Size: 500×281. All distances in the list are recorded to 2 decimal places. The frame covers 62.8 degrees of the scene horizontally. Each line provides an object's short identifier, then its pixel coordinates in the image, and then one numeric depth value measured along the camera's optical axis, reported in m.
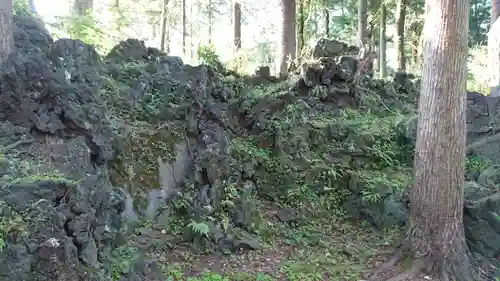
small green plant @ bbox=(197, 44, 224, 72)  10.01
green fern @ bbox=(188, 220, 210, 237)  5.78
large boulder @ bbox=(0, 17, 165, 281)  3.58
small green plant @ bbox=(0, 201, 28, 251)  3.40
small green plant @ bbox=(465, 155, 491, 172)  8.10
